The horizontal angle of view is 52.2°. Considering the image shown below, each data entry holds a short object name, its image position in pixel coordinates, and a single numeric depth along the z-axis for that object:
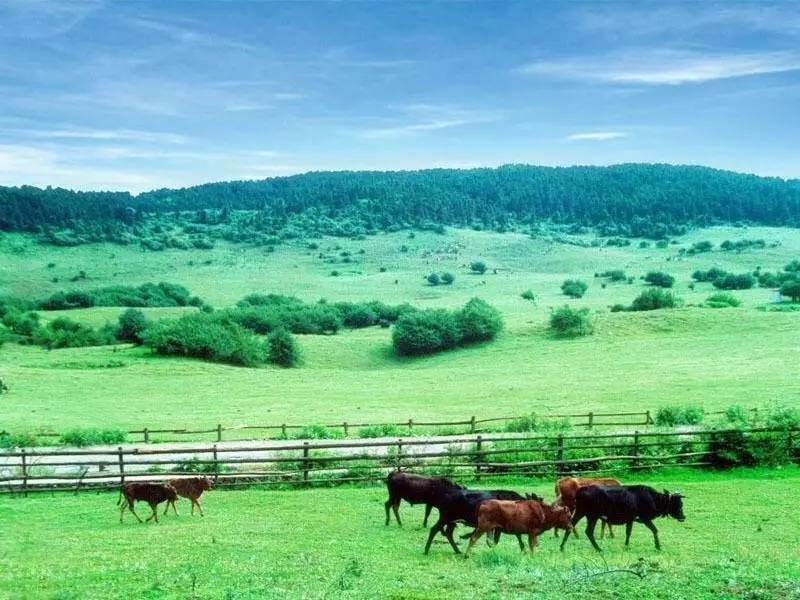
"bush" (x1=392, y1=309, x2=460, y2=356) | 76.38
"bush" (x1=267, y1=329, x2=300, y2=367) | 71.94
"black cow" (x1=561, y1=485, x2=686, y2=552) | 16.20
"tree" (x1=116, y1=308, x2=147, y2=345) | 81.55
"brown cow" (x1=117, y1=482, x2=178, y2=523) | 18.59
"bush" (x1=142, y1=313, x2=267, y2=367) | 67.75
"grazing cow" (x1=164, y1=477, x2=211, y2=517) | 19.45
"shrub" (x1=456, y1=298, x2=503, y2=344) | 77.12
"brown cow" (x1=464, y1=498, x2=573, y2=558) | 14.92
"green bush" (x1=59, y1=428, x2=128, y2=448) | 32.53
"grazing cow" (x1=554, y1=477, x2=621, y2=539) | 17.89
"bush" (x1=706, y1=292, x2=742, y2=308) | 90.38
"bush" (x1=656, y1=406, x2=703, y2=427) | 34.66
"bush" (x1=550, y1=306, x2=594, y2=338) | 75.69
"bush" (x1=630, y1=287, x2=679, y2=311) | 89.00
